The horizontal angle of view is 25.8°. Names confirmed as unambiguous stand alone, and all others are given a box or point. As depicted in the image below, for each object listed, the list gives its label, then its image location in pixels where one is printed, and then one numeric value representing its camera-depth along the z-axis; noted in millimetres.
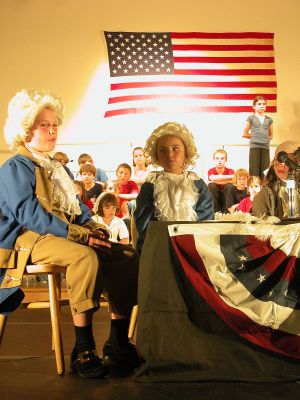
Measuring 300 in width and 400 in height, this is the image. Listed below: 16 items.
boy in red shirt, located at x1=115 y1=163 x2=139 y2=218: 7438
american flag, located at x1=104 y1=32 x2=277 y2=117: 10195
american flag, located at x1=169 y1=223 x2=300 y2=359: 2459
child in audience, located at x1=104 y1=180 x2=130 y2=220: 7118
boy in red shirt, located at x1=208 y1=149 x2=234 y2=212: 8203
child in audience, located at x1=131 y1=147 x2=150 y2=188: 7987
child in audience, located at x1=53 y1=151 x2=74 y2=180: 7552
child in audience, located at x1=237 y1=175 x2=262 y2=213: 7135
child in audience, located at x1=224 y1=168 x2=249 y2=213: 7938
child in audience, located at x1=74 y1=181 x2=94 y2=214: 6071
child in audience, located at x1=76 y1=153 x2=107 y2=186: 8352
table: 2447
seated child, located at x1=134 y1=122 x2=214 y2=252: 3402
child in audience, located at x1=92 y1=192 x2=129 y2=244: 5762
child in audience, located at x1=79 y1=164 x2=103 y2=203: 7531
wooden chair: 2674
